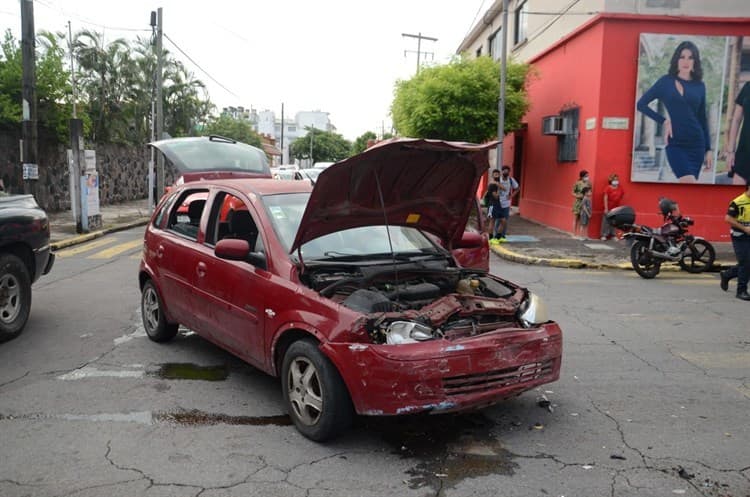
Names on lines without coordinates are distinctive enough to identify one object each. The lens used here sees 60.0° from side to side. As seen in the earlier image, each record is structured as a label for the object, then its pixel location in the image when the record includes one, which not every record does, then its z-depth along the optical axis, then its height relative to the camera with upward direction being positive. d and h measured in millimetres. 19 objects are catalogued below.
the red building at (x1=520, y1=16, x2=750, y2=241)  14859 +1479
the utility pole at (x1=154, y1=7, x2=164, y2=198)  23188 +2013
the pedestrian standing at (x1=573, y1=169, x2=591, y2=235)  15086 -442
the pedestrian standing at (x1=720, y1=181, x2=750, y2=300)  9023 -787
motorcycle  11125 -1151
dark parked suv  6500 -1003
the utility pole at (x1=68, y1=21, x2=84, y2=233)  15664 -48
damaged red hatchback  3896 -890
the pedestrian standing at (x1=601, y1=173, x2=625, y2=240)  14812 -409
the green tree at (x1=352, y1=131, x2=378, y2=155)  91562 +4414
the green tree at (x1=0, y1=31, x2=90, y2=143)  18109 +2074
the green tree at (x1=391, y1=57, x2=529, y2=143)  17938 +1955
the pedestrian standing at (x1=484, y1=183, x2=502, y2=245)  14591 -831
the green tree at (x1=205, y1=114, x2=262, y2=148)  57388 +3297
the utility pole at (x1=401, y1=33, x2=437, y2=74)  42938 +8736
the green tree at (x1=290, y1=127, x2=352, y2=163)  92312 +2916
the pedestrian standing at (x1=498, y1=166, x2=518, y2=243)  14805 -513
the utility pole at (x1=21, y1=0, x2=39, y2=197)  14609 +1393
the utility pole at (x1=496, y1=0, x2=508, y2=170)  16188 +2046
